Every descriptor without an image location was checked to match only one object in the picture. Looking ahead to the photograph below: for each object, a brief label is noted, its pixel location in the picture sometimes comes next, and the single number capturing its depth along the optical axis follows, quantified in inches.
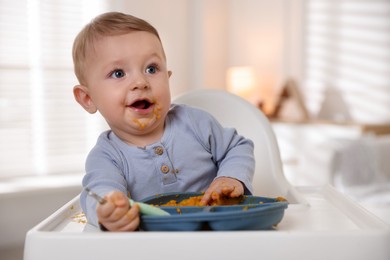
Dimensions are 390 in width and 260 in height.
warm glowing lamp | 189.8
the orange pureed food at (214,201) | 32.2
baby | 35.8
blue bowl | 25.7
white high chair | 24.8
